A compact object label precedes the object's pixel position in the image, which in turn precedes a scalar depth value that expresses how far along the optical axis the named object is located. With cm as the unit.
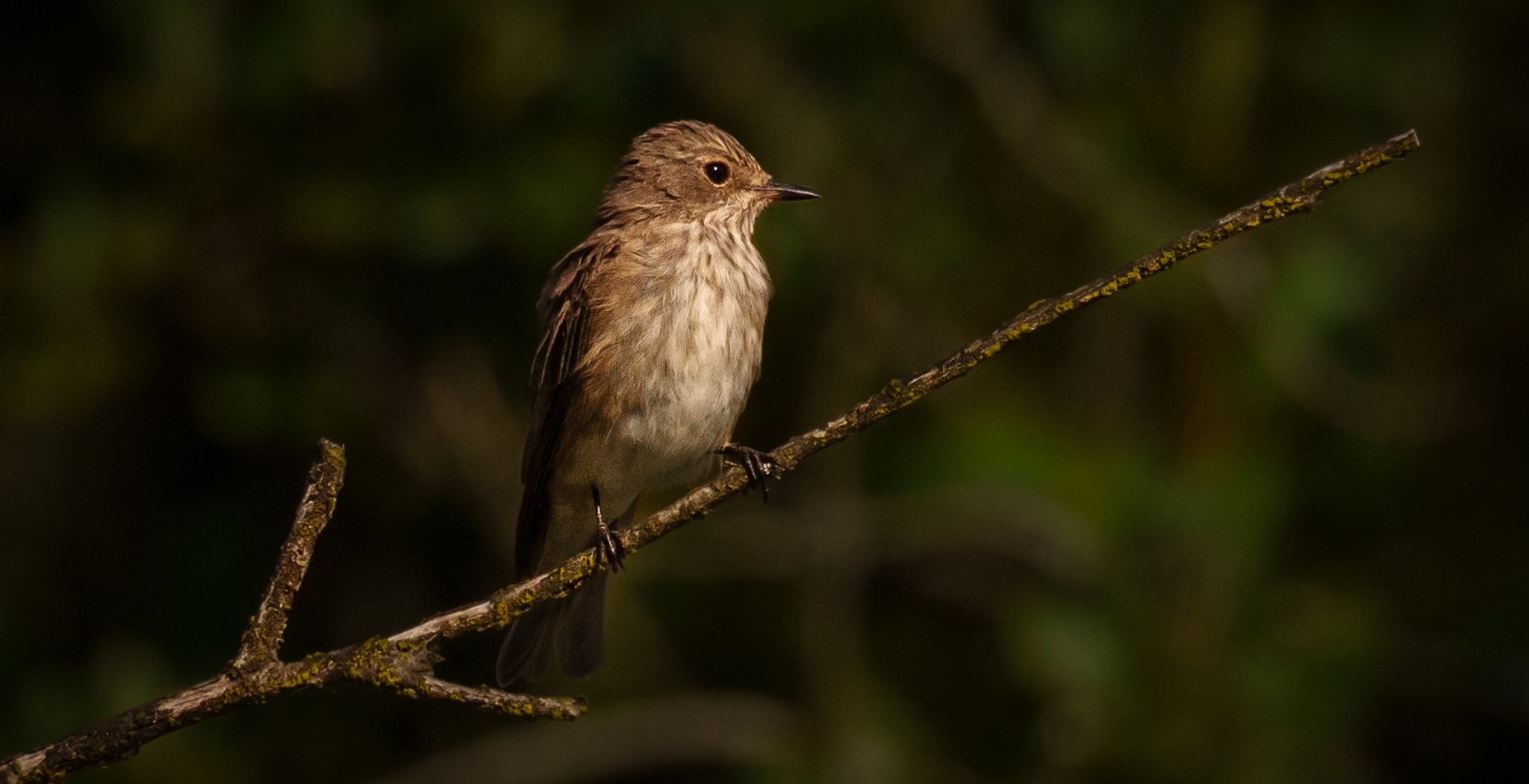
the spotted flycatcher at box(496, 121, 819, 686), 901
